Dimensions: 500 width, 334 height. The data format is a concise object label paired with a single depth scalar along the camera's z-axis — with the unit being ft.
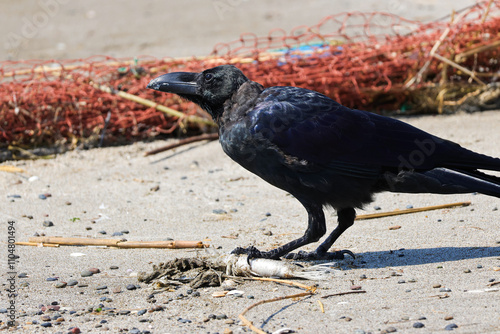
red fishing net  45.06
